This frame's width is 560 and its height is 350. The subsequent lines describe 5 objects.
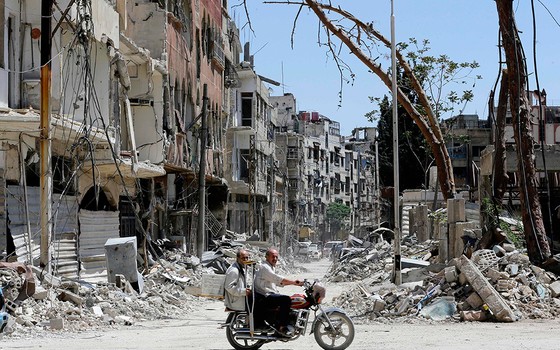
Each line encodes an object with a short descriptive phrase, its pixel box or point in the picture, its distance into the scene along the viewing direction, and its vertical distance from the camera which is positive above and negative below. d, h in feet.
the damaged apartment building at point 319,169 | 332.39 +7.46
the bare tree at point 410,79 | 93.91 +10.88
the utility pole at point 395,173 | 87.24 +1.33
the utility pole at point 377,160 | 243.40 +6.72
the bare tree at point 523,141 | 75.41 +3.46
